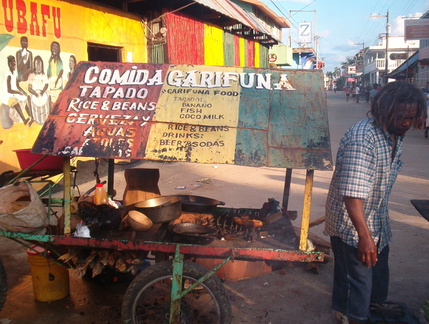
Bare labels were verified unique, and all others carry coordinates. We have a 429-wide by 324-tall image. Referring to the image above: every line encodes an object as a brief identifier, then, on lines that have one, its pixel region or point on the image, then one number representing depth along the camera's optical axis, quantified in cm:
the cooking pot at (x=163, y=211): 353
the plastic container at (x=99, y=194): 379
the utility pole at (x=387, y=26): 4475
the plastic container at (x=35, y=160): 377
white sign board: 4394
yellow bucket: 365
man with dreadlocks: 258
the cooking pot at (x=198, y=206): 408
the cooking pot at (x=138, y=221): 334
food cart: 287
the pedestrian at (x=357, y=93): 3722
